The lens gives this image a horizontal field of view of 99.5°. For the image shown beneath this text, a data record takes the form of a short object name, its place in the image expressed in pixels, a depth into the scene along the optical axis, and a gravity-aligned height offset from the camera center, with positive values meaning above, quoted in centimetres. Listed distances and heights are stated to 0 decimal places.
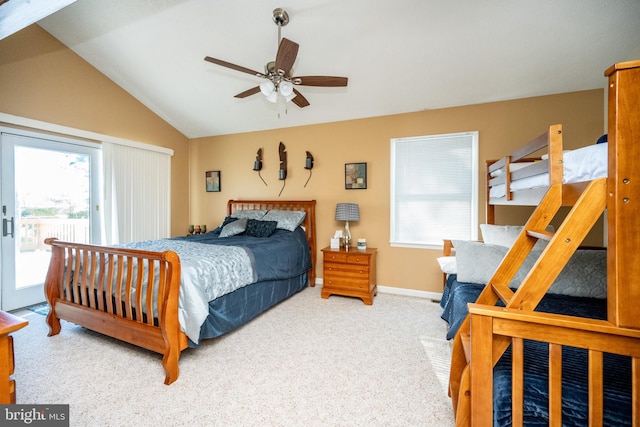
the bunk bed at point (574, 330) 85 -42
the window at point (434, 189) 336 +28
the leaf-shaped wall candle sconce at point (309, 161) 405 +76
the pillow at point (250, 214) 411 -3
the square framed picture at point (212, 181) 486 +57
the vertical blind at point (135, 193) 385 +30
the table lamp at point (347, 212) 358 -1
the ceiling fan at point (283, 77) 201 +112
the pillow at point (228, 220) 411 -12
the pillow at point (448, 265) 253 -53
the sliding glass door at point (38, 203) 301 +12
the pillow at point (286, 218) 385 -9
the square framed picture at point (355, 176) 383 +50
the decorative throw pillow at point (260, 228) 366 -22
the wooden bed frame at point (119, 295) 188 -67
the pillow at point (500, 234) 250 -23
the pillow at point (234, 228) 376 -23
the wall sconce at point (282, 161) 427 +80
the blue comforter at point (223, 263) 202 -50
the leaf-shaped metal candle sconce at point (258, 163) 439 +79
